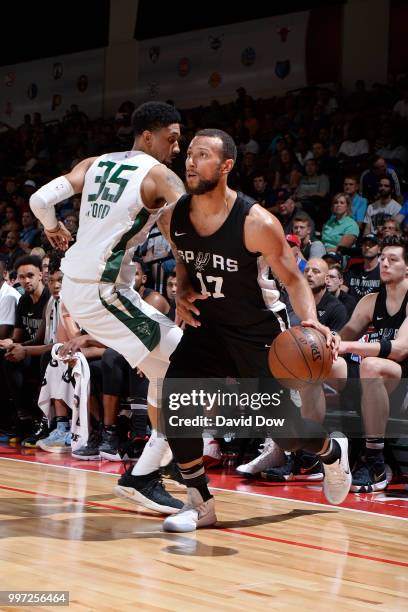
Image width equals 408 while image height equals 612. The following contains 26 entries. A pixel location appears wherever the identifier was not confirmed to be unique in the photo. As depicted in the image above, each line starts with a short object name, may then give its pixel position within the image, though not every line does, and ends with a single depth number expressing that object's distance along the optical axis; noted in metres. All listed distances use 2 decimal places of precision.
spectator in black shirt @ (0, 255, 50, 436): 7.90
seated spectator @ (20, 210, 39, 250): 12.52
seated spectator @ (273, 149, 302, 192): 11.77
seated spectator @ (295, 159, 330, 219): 10.80
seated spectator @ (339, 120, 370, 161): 11.70
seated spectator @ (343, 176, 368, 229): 10.02
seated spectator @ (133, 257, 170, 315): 7.13
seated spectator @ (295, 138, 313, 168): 11.98
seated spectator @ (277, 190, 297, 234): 9.71
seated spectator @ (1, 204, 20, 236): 12.99
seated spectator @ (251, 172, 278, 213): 11.09
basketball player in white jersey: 4.58
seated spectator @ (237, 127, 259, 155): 13.27
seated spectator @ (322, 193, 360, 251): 9.42
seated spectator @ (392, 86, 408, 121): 11.93
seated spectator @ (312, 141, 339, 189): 11.30
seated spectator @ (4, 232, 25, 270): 11.87
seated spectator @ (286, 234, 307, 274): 7.70
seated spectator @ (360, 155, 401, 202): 10.26
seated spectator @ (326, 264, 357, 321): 7.08
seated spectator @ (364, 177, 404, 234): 9.66
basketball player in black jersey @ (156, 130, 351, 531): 4.23
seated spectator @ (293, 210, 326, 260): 8.52
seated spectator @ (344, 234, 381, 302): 7.94
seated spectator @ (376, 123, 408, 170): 11.22
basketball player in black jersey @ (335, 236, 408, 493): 5.65
